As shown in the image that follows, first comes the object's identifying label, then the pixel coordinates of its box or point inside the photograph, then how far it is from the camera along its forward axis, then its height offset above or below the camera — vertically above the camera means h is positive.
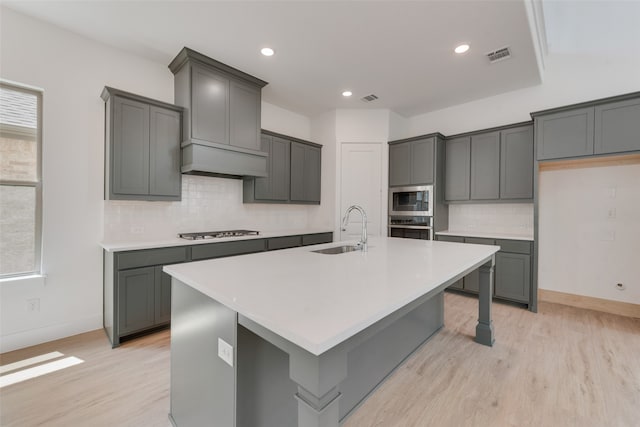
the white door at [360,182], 4.68 +0.51
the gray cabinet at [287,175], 4.00 +0.59
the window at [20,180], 2.43 +0.25
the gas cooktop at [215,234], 3.17 -0.30
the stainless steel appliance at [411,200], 4.27 +0.20
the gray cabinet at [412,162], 4.26 +0.81
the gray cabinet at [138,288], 2.46 -0.74
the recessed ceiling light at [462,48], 2.90 +1.76
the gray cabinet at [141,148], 2.65 +0.64
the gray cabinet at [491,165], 3.65 +0.69
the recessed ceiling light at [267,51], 2.93 +1.73
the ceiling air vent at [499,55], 2.99 +1.77
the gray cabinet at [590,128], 2.84 +0.96
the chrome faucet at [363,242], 2.39 -0.27
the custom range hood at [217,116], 3.03 +1.13
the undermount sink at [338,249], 2.33 -0.34
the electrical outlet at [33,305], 2.46 -0.87
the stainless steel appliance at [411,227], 4.25 -0.23
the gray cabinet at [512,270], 3.42 -0.73
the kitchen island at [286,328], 0.83 -0.42
